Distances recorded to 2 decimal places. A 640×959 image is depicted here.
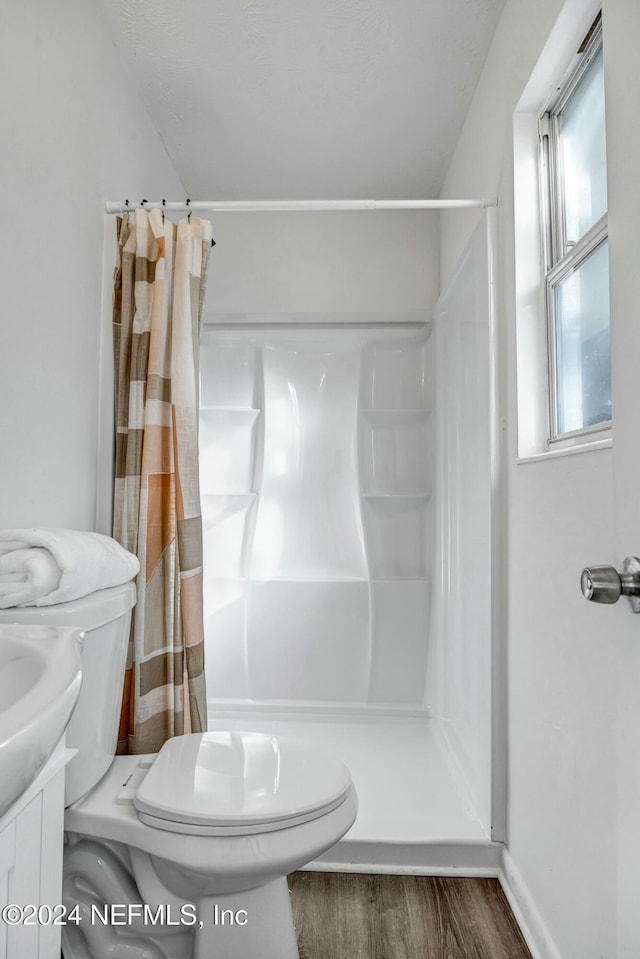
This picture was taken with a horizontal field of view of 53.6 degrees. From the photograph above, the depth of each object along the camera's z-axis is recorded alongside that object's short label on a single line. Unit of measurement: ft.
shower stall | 9.39
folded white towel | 3.78
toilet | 3.83
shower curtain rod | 5.92
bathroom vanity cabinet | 2.75
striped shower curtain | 5.57
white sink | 1.42
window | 4.22
